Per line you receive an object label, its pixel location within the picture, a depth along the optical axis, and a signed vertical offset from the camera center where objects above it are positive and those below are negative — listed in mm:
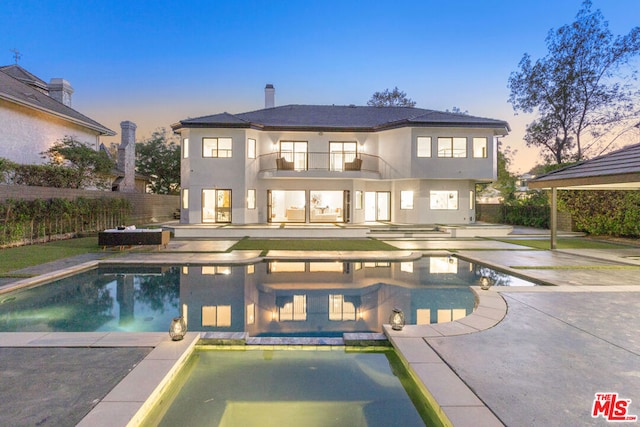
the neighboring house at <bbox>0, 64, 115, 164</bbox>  15172 +4868
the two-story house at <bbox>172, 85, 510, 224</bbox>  17828 +2674
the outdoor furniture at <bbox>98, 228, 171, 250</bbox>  11227 -820
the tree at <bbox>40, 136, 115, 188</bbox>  16703 +2682
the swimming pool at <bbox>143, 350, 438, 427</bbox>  2760 -1679
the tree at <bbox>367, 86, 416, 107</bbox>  33938 +11617
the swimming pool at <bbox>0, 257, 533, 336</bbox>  5051 -1596
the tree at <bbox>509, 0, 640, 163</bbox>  22562 +8964
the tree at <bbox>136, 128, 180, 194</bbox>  30656 +4328
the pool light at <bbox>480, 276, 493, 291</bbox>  6276 -1329
